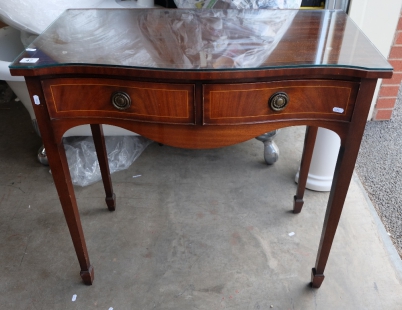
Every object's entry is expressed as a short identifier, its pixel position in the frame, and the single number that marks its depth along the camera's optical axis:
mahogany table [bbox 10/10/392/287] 0.76
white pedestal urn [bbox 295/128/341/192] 1.34
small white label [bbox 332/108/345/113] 0.80
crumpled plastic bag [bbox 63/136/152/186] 1.53
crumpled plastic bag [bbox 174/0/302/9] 1.26
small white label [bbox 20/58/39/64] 0.77
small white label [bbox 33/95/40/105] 0.81
